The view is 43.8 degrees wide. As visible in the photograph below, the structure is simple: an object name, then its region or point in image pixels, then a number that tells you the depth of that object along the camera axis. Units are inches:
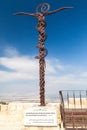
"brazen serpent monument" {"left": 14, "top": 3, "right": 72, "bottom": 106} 158.6
